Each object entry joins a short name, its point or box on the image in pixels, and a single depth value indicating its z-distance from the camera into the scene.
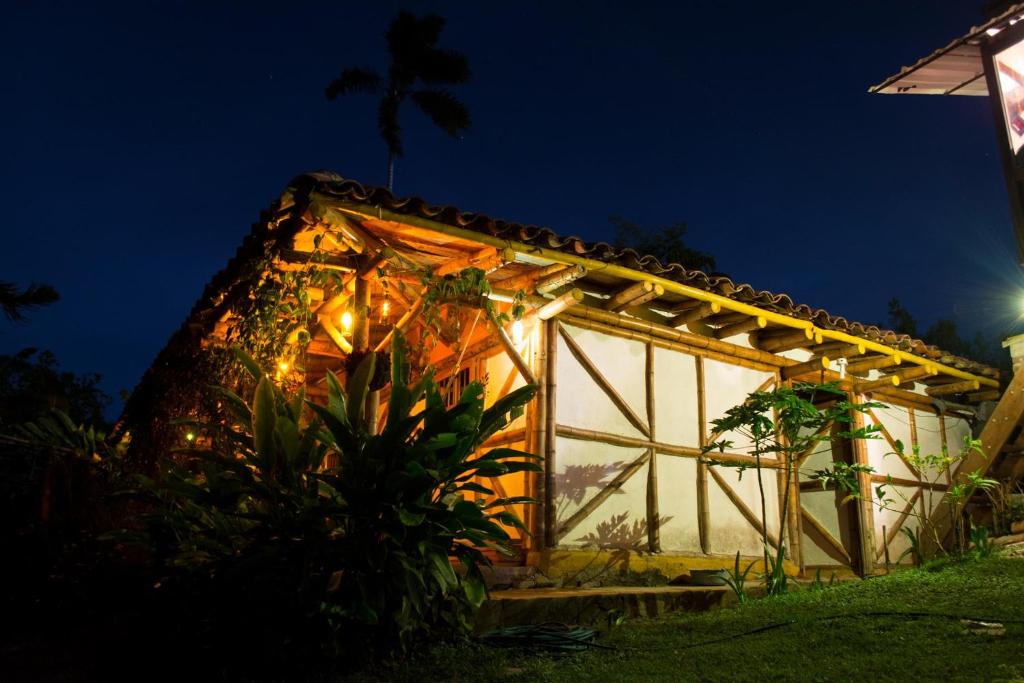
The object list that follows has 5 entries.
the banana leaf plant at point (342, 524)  3.49
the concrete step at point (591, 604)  4.79
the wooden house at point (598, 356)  5.73
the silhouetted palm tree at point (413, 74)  20.88
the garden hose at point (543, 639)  4.21
